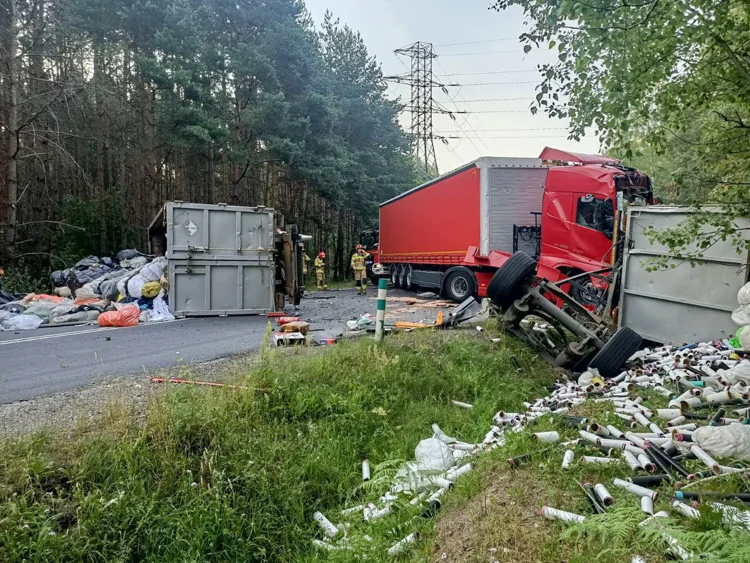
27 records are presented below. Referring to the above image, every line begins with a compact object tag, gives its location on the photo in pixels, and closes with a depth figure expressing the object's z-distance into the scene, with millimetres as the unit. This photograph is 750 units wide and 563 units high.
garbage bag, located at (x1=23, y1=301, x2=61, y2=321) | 9838
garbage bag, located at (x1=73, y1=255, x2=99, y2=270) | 12648
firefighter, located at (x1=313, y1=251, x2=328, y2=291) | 19344
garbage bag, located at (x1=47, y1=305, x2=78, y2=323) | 9812
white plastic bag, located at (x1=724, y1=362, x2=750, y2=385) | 3977
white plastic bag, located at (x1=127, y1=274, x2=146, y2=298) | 10297
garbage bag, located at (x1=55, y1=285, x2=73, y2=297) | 11586
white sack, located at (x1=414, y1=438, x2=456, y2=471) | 3506
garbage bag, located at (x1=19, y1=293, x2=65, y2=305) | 10645
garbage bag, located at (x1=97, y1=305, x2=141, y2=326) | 9141
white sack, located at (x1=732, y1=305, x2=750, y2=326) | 4730
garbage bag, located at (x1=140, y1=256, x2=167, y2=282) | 10539
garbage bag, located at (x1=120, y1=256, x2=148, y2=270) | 12109
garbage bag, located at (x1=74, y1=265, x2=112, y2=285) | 11731
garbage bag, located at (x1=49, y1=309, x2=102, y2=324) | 9727
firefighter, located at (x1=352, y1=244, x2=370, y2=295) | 17178
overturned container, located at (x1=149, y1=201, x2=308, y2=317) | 9898
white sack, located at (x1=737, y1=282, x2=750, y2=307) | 4688
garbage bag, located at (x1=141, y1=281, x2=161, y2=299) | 10203
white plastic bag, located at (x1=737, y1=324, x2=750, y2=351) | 4574
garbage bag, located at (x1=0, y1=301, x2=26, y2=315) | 9849
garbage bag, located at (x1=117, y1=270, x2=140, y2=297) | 10500
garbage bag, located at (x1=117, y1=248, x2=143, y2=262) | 12805
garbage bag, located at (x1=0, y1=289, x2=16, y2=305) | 10788
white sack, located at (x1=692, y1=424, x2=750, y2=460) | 2719
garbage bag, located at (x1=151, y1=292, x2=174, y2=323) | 9739
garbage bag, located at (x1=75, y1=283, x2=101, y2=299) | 11000
